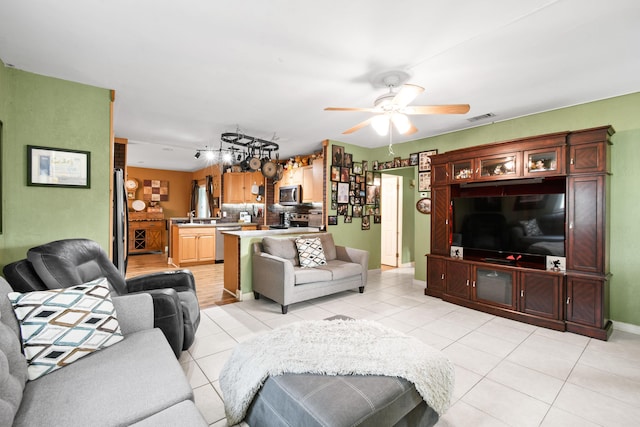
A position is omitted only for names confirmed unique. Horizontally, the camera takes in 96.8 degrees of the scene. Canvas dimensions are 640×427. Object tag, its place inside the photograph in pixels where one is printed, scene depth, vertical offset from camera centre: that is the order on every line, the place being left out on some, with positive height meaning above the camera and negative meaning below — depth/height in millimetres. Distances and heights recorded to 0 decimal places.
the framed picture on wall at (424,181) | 4852 +551
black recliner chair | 1812 -497
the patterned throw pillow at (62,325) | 1437 -631
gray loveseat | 3605 -826
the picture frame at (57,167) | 2705 +431
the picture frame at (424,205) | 4841 +134
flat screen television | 3305 -154
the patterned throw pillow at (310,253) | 4117 -601
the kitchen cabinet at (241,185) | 7527 +713
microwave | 6219 +394
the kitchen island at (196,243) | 6324 -721
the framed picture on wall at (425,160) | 4828 +912
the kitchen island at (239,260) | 4105 -719
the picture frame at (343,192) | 5407 +389
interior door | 6691 -176
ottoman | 1251 -886
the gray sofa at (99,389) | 1107 -804
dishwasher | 6797 -745
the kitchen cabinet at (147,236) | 8227 -730
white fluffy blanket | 1520 -838
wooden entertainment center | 2967 -297
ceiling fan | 2288 +920
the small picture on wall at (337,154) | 5254 +1082
